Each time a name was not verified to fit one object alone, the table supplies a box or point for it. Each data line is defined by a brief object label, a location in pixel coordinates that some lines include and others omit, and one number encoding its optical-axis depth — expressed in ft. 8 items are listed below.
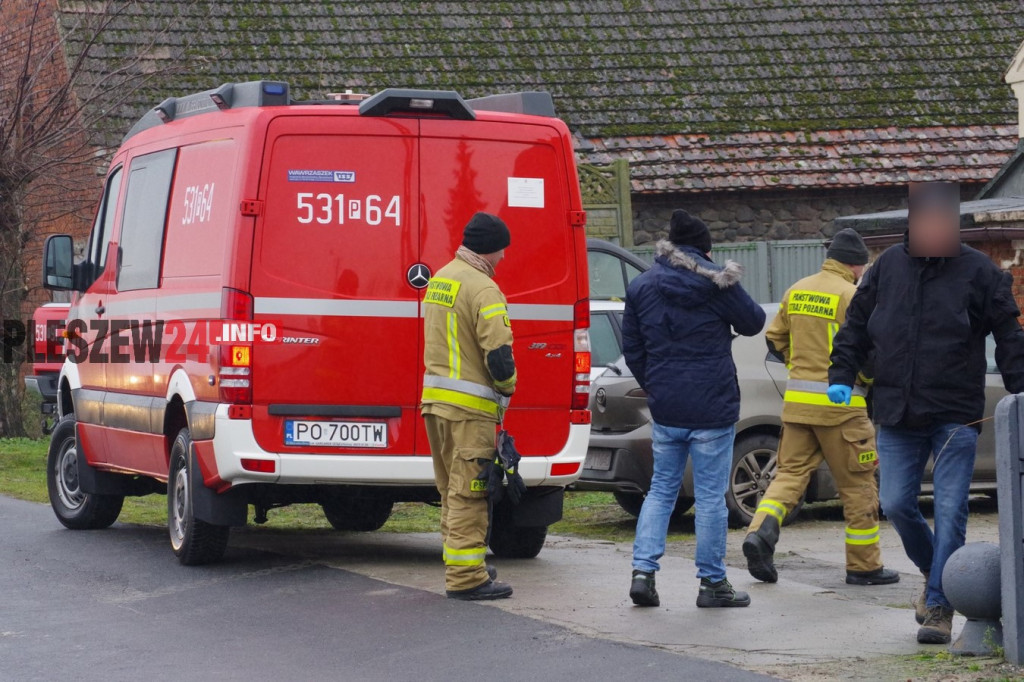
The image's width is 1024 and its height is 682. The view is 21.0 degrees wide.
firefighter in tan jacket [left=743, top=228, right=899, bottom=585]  47.58
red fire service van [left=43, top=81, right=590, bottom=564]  46.64
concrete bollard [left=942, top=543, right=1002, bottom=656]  35.41
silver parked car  59.12
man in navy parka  43.07
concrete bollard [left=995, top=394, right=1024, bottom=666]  34.26
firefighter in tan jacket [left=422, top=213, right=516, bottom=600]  43.89
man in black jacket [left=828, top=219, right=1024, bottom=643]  37.32
